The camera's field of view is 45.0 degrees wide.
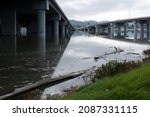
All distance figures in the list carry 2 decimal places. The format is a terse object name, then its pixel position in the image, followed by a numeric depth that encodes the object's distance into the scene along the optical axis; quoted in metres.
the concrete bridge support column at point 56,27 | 64.37
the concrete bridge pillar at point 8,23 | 45.76
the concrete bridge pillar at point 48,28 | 88.51
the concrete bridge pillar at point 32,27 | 74.19
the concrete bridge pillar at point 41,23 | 44.60
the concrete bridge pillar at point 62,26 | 83.03
